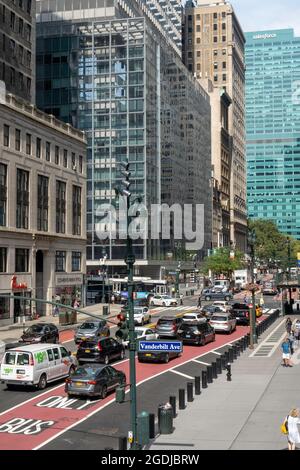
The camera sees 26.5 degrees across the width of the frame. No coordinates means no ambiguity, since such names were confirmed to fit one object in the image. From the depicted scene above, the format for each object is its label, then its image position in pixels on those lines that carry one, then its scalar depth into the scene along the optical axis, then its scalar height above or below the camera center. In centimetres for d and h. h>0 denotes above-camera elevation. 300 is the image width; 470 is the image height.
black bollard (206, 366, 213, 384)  3081 -492
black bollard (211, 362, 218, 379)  3199 -483
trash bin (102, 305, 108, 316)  6662 -381
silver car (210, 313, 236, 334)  5072 -390
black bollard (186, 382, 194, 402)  2662 -495
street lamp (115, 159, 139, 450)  2034 -129
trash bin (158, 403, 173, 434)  2166 -493
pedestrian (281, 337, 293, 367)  3519 -449
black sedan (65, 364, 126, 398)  2678 -455
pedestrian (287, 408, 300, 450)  1819 -446
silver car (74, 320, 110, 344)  4556 -407
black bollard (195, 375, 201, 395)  2817 -494
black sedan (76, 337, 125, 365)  3512 -428
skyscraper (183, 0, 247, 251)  18512 +6609
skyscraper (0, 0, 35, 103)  7088 +2636
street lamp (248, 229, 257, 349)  4300 -320
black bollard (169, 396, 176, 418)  2383 -479
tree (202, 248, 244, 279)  11888 +208
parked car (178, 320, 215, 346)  4362 -404
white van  2853 -416
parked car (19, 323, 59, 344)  4259 -408
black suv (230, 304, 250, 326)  5822 -383
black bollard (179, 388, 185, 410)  2522 -499
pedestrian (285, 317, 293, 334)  4512 -374
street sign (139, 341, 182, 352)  2364 -267
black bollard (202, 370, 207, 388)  2972 -493
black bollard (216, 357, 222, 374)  3347 -481
